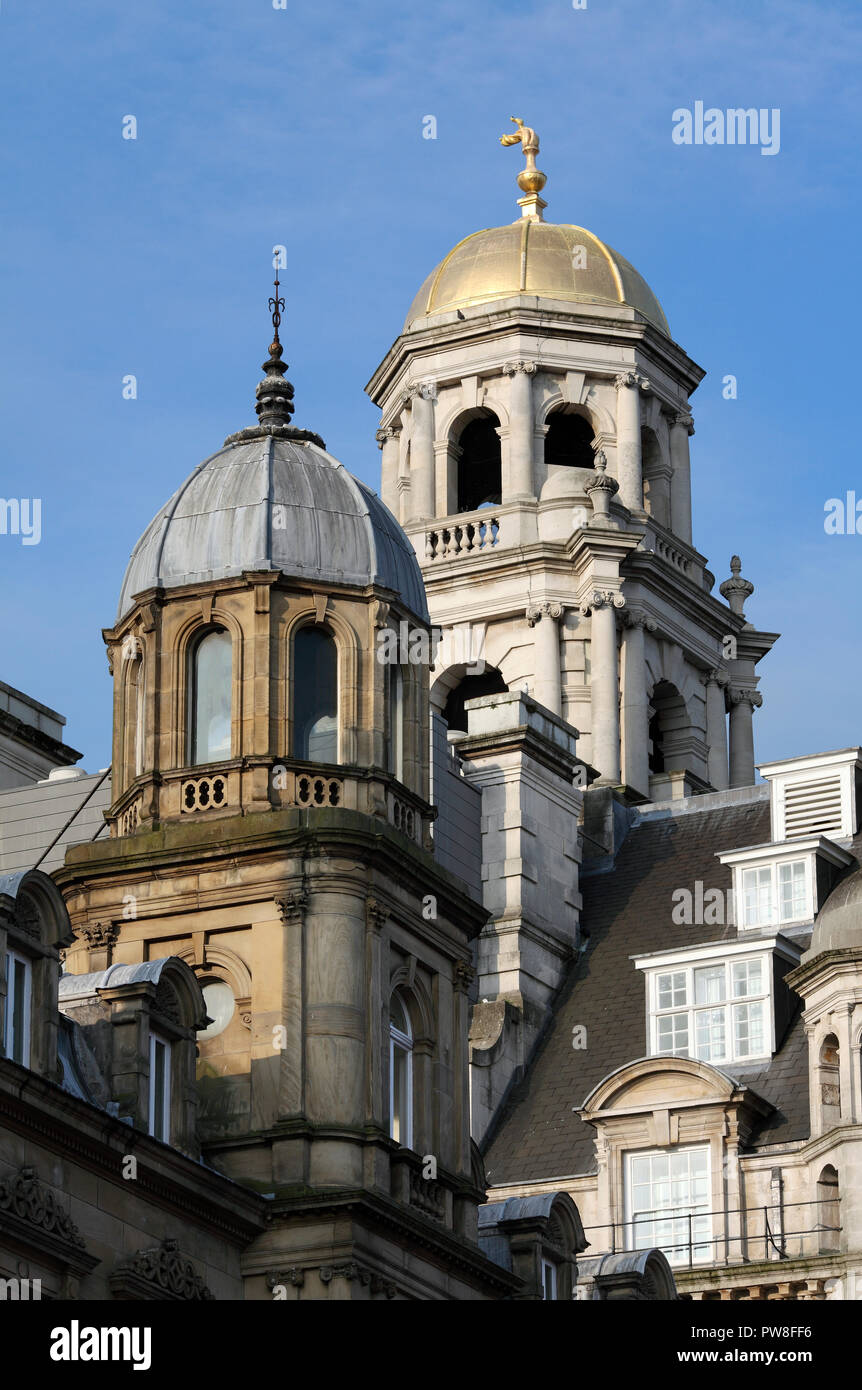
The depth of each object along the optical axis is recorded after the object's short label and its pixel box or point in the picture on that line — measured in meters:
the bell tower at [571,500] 78.19
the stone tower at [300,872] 46.81
